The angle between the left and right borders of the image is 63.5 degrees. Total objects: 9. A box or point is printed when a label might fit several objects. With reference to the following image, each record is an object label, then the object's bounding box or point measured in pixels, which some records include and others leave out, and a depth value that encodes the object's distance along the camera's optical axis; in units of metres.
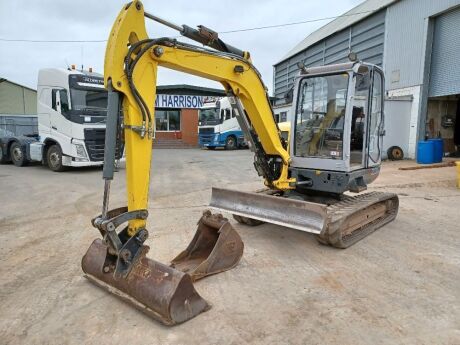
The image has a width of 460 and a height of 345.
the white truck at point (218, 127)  22.80
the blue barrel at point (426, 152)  13.42
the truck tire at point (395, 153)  14.86
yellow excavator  3.24
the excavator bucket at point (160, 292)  3.06
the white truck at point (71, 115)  11.26
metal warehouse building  13.32
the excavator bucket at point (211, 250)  3.93
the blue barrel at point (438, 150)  13.52
